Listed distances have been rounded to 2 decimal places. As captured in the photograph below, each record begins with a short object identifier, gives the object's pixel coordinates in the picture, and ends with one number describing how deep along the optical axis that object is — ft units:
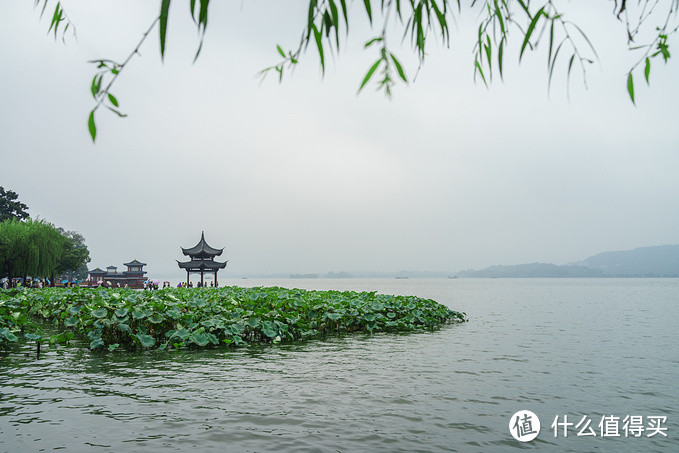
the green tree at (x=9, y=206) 142.41
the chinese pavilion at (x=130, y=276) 169.37
